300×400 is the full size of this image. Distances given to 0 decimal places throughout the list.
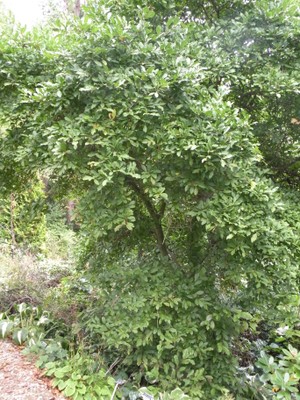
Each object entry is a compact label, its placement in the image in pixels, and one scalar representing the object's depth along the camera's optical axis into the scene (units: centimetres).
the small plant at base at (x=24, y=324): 300
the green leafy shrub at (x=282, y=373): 243
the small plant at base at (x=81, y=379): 236
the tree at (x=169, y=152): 205
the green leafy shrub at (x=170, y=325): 238
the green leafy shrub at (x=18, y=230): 620
